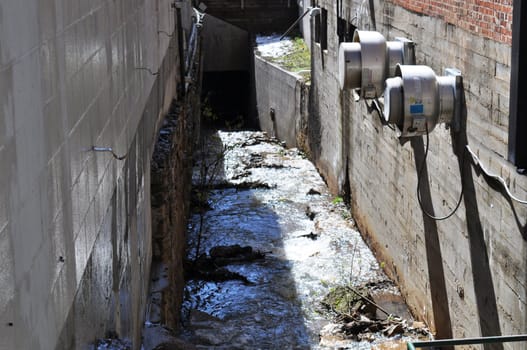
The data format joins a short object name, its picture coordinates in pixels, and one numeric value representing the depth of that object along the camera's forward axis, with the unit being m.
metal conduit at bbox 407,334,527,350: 5.04
